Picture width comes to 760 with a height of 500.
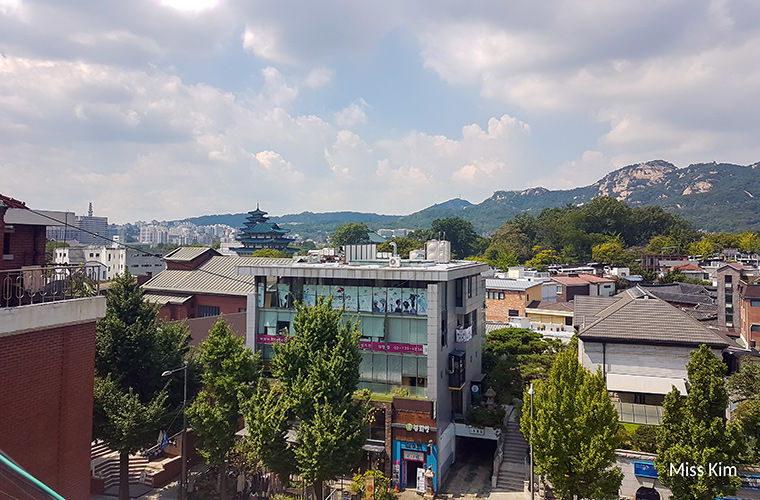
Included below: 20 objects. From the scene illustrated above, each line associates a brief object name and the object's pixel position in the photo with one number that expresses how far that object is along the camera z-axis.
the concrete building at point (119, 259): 101.31
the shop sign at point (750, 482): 22.16
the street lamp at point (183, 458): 24.00
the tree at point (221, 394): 23.55
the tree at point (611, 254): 101.06
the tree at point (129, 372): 22.58
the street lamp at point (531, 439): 21.59
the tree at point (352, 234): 180.25
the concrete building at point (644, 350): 27.47
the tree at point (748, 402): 20.45
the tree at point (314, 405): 21.05
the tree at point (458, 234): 155.88
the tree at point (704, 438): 18.30
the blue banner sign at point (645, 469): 23.95
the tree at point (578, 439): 20.08
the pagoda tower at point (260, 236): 162.55
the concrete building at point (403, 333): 27.36
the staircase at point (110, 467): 27.15
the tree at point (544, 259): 109.75
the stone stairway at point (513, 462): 27.17
